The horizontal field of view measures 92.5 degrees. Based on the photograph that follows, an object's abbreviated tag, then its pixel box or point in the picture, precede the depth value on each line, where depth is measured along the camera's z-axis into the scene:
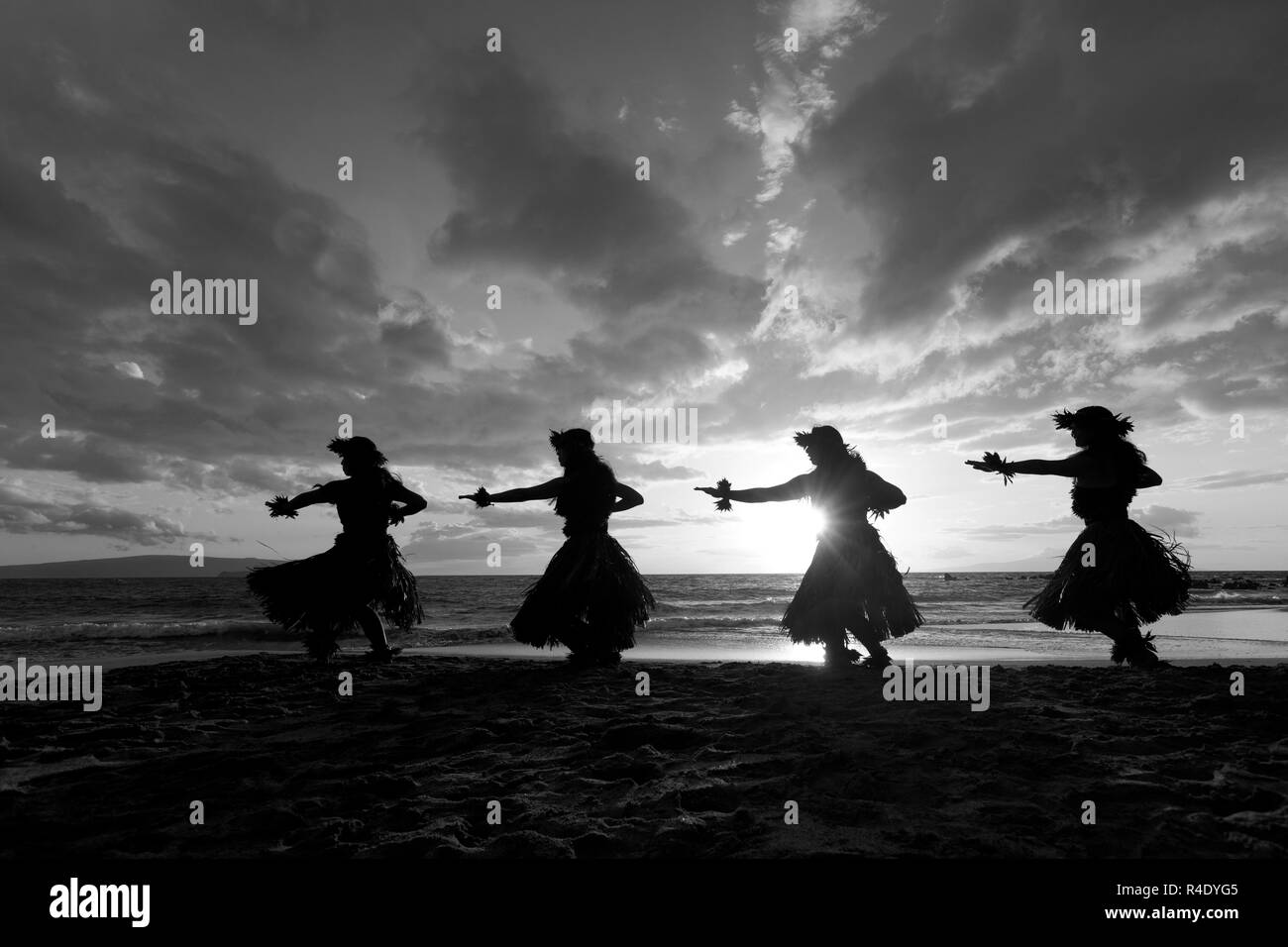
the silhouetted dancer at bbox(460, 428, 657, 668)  6.23
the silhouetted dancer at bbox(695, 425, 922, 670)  5.64
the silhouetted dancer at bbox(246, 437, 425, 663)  6.84
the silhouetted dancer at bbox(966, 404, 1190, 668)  5.69
